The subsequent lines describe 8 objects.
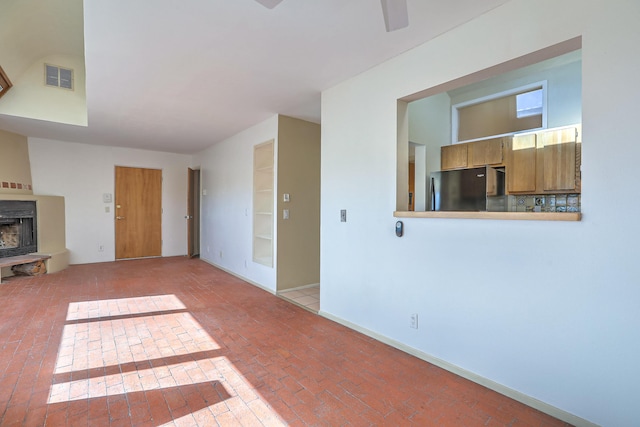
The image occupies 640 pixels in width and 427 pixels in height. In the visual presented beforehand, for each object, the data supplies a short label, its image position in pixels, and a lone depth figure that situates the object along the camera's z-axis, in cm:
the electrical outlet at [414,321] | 245
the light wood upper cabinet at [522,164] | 404
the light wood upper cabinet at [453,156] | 463
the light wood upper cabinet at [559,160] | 371
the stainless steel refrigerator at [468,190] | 430
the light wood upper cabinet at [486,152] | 431
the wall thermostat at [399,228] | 254
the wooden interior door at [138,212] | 656
